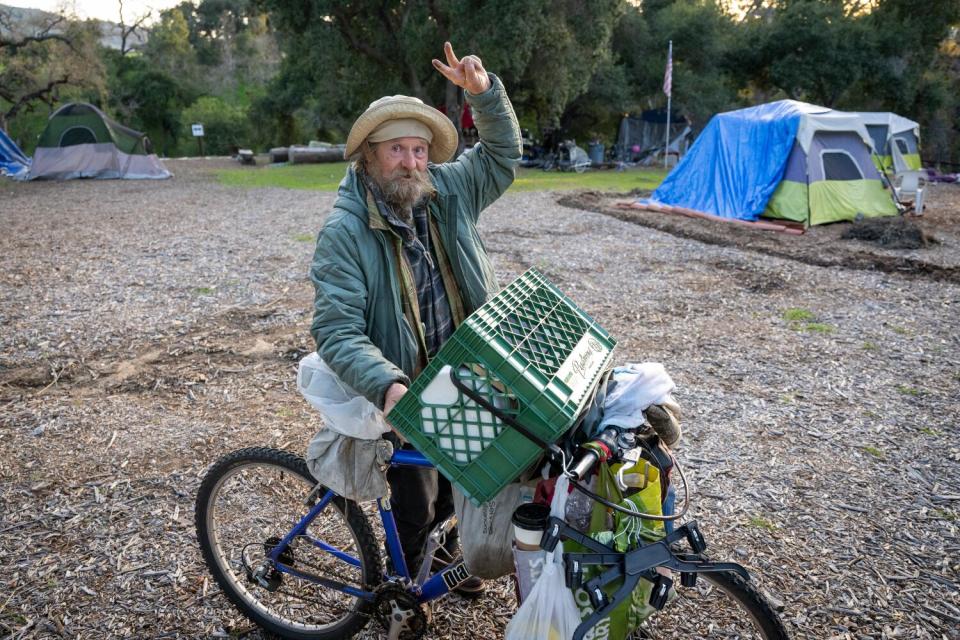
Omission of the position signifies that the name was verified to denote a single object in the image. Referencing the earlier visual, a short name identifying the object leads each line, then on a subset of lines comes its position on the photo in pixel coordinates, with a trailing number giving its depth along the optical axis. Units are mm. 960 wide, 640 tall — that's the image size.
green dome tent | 21109
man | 2217
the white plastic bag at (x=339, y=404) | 2260
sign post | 32156
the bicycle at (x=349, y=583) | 1949
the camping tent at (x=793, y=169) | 12242
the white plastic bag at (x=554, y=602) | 1842
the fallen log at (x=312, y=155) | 29391
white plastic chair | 13133
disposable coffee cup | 1880
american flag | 21403
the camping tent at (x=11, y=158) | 23219
